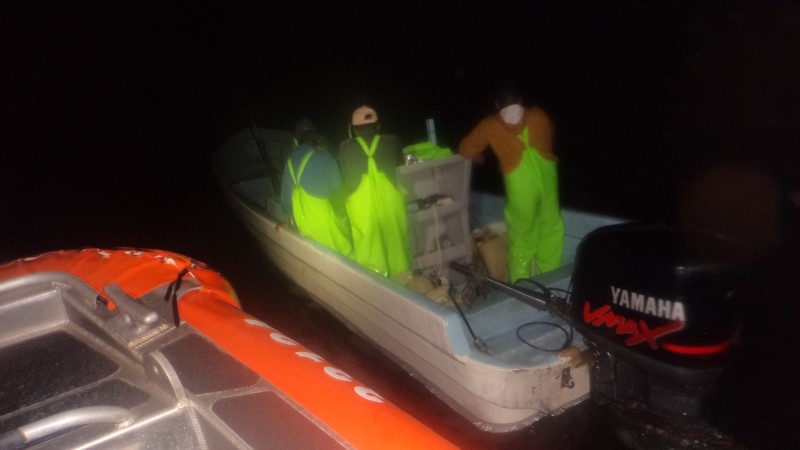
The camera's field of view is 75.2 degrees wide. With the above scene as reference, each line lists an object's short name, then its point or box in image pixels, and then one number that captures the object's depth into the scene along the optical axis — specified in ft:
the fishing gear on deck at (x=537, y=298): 9.39
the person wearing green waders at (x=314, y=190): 13.47
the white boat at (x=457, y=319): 9.12
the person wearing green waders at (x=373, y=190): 12.48
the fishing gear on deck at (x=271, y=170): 19.56
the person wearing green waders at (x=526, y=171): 12.09
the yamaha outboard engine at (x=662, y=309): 7.10
